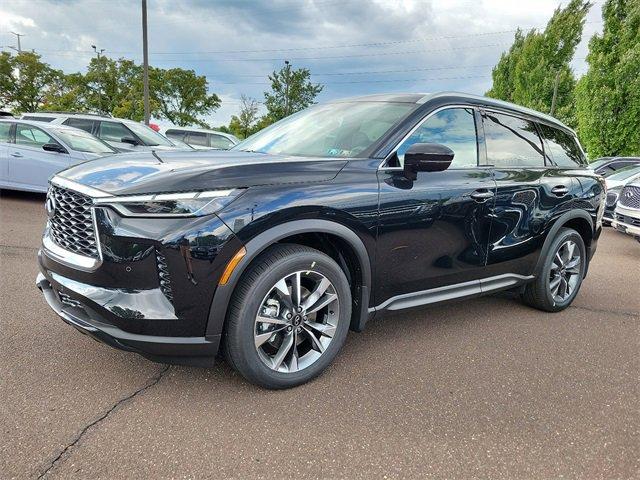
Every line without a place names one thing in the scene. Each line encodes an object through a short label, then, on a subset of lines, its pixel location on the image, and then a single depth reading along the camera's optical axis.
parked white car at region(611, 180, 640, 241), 6.78
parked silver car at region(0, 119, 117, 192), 8.26
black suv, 2.20
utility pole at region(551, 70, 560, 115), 27.39
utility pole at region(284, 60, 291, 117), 48.07
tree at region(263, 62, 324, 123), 51.88
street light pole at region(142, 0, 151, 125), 18.86
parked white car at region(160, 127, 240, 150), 15.36
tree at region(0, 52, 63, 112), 42.53
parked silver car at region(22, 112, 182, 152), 10.54
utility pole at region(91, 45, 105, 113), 47.00
